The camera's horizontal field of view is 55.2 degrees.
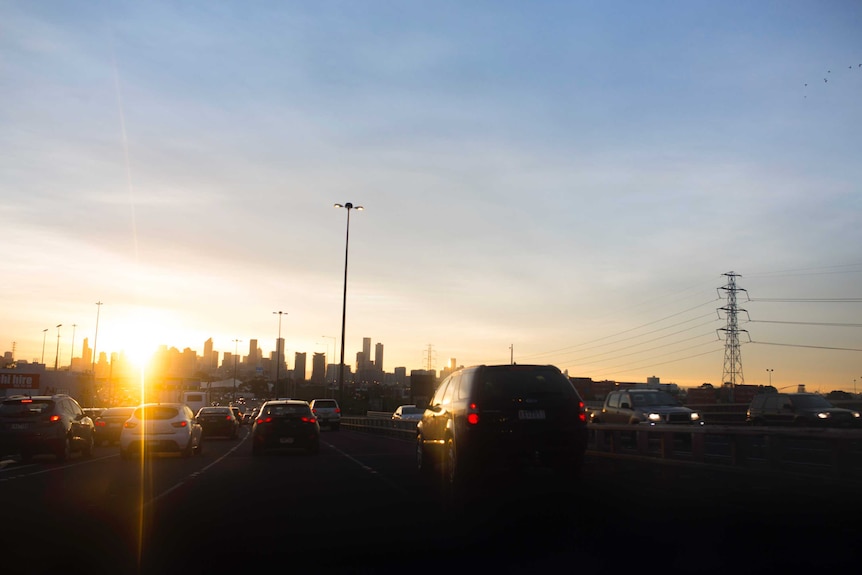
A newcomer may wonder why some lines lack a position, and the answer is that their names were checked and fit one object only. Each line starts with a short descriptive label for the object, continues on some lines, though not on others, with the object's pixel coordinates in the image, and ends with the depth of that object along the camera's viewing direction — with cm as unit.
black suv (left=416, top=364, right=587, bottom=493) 1346
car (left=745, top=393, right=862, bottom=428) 2647
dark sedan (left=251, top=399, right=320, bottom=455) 2506
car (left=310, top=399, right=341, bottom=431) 5081
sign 7012
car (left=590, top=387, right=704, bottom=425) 2517
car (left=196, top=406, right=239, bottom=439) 3816
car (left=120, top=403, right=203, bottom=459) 2297
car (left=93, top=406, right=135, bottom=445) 3275
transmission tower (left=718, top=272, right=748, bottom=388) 5691
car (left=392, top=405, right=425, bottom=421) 5094
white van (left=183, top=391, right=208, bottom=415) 5778
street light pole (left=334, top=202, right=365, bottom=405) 5524
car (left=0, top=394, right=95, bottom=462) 2141
